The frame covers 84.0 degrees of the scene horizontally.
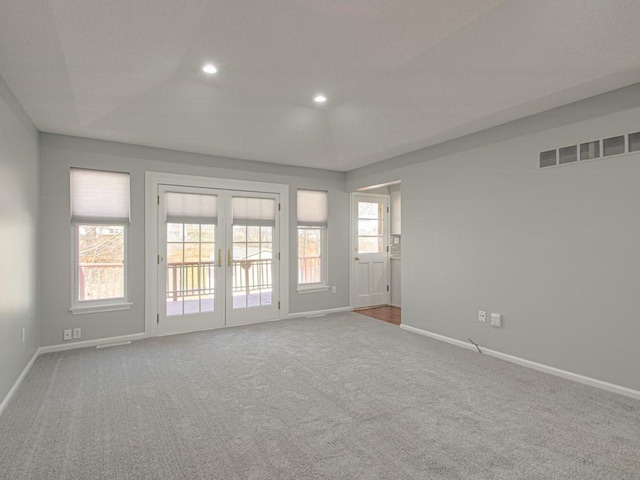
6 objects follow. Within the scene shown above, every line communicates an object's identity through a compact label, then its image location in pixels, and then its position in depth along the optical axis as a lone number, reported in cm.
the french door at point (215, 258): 485
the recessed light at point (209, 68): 320
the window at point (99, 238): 429
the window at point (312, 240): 599
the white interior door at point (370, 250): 656
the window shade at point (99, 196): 428
